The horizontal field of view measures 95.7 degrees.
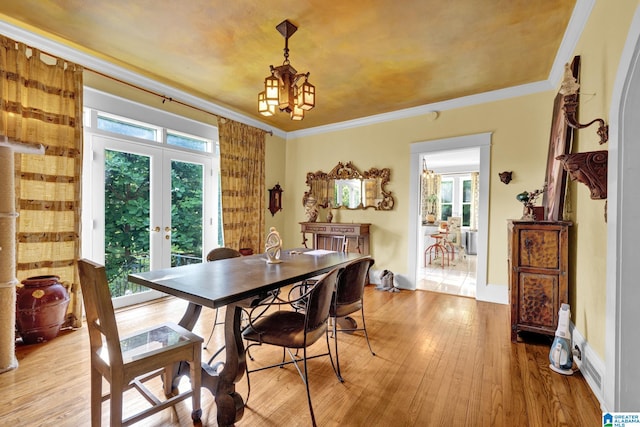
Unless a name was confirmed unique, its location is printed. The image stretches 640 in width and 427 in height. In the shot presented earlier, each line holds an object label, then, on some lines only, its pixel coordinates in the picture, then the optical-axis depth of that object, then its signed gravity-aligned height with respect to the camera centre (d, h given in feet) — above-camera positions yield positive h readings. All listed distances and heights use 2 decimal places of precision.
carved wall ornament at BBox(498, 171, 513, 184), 12.17 +1.43
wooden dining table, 5.16 -1.49
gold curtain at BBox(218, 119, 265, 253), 14.62 +1.36
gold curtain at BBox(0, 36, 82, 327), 8.35 +1.57
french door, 10.80 +0.04
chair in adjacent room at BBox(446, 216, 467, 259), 25.63 -2.08
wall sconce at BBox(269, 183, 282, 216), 17.74 +0.64
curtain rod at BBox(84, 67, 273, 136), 10.29 +4.76
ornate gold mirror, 15.65 +1.25
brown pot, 8.11 -2.83
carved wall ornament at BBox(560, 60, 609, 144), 5.96 +2.65
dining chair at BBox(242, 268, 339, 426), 5.55 -2.51
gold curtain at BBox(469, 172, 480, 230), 26.40 +1.03
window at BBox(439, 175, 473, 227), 27.94 +1.26
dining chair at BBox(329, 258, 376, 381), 7.00 -2.03
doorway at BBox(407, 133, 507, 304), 12.72 +0.27
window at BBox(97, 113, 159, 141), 10.76 +3.24
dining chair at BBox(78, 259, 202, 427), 4.37 -2.39
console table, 15.56 -1.30
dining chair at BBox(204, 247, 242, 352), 9.30 -1.49
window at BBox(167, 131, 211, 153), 12.98 +3.20
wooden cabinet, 8.16 -1.87
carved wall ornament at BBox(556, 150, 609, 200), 5.68 +0.84
